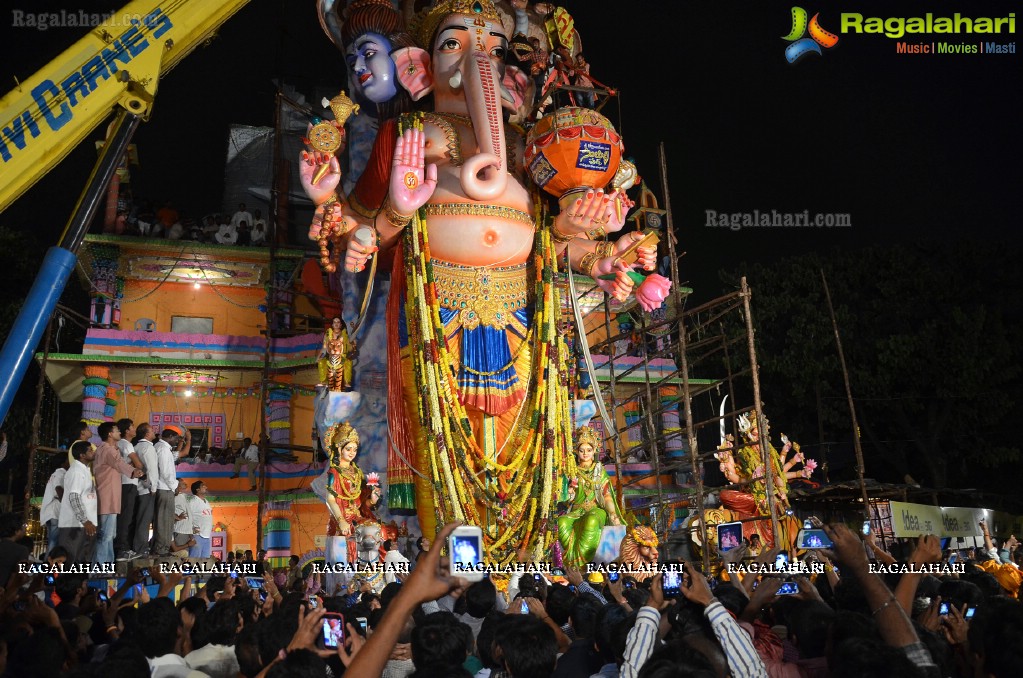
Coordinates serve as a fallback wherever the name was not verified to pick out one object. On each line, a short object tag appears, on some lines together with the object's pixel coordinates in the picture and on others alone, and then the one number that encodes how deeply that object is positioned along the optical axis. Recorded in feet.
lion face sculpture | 30.09
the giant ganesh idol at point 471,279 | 29.22
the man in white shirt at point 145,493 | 27.20
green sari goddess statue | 30.48
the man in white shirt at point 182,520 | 32.04
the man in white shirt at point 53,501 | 25.85
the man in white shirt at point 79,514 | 25.07
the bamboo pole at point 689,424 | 32.88
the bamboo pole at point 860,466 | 46.44
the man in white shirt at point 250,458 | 50.83
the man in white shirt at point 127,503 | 26.68
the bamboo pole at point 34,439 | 31.72
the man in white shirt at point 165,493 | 27.66
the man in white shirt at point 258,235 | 57.26
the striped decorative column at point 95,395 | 50.85
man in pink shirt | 25.94
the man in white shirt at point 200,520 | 32.96
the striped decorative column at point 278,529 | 48.96
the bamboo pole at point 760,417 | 31.22
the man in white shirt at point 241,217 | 57.52
